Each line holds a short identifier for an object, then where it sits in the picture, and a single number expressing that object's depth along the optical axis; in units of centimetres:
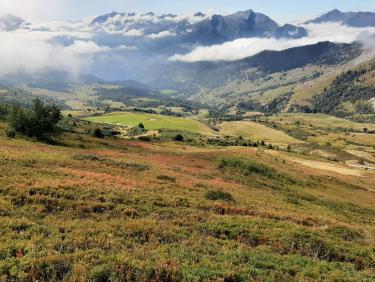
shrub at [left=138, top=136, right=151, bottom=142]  15452
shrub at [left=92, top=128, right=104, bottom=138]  12335
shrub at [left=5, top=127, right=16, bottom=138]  7668
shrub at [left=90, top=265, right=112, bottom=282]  1438
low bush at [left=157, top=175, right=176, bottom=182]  4488
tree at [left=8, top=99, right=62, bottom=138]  8431
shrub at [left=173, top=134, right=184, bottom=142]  17150
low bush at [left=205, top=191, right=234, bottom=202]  3566
